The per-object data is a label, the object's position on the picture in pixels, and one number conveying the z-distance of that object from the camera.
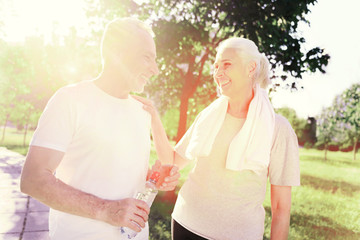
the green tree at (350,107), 26.85
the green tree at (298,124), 44.33
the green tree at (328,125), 32.73
